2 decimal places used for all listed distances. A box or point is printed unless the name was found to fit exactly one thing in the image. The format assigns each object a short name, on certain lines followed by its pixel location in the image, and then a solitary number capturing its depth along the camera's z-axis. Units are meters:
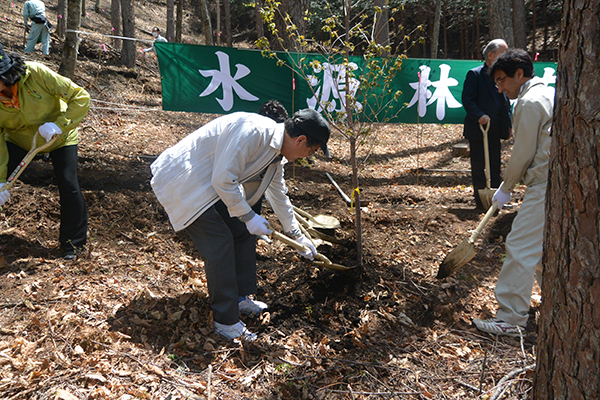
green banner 6.52
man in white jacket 2.66
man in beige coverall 2.87
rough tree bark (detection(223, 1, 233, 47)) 18.08
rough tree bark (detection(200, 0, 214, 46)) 11.20
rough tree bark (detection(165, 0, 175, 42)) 16.02
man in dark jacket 5.24
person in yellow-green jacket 3.43
